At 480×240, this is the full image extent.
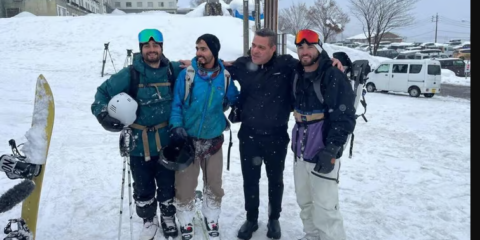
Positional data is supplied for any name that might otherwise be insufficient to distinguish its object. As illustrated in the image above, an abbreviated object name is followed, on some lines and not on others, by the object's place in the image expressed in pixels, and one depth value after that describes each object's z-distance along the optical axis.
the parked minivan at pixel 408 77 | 15.94
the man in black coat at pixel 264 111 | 3.29
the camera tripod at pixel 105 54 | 15.52
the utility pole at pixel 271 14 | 11.46
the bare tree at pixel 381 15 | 30.47
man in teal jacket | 3.09
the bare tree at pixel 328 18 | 38.38
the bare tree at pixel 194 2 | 71.51
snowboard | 2.66
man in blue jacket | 3.15
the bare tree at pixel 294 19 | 43.69
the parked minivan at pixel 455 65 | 26.57
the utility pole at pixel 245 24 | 12.41
